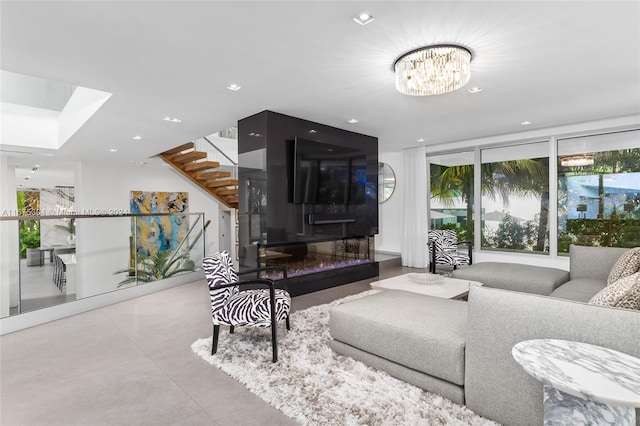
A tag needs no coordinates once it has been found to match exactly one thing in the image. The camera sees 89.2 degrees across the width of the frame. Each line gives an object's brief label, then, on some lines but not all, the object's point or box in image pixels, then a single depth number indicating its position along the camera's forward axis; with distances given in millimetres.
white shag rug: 1890
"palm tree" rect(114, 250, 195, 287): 4992
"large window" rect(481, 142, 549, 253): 5719
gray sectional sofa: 1542
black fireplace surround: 4395
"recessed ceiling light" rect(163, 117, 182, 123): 4555
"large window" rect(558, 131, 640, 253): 4953
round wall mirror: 7809
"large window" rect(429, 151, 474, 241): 6595
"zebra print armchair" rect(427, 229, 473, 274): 5680
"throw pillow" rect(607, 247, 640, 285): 2699
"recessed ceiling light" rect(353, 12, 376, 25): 2229
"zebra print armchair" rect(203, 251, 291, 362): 2662
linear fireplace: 4531
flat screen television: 4625
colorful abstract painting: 5207
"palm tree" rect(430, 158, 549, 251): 5711
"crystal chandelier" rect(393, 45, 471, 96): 2725
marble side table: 1099
